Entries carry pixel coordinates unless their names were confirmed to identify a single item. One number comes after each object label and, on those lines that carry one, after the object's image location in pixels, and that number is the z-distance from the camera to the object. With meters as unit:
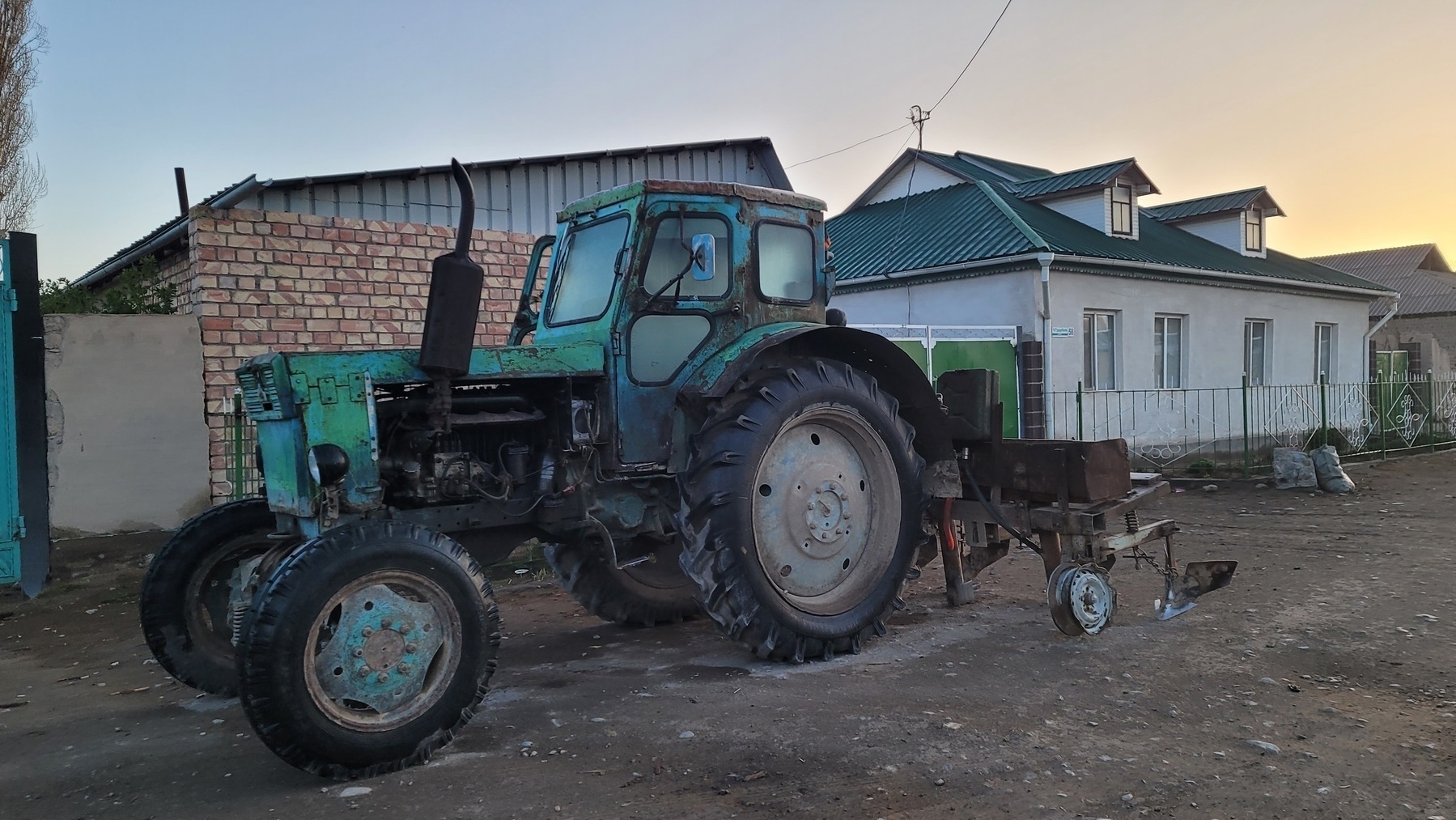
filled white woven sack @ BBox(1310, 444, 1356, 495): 11.54
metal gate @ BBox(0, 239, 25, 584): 7.39
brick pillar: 13.19
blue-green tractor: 3.57
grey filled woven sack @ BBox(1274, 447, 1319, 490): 11.68
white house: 13.91
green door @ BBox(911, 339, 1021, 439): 12.05
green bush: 8.95
